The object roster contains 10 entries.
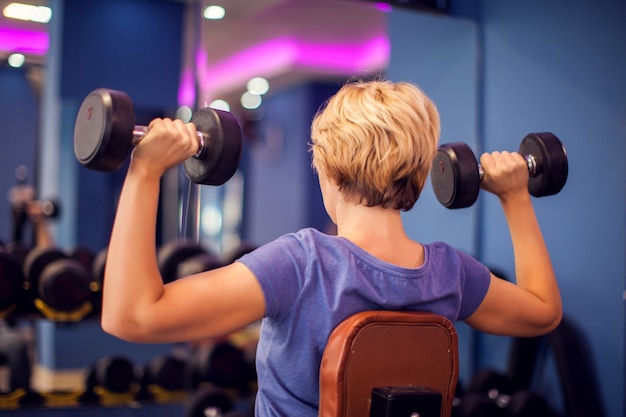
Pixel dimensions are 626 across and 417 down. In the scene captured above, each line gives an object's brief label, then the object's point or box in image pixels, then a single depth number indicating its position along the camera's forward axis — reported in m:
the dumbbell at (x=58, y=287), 2.47
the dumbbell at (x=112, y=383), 2.92
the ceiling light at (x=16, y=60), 2.78
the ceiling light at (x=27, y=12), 2.41
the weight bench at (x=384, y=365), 0.93
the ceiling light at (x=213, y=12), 2.86
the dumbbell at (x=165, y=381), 2.96
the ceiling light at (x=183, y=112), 3.65
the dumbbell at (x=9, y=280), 2.31
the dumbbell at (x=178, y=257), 2.81
